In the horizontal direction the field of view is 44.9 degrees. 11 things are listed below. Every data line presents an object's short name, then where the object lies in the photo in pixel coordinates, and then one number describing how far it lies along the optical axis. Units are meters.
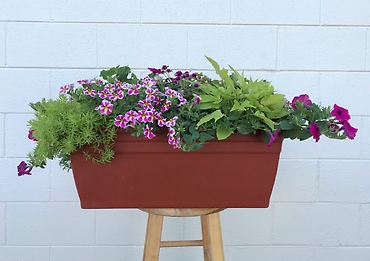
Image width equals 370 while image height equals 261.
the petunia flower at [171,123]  1.01
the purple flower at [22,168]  1.13
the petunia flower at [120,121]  1.01
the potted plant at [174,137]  1.02
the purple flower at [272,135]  1.01
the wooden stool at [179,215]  1.17
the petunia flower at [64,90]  1.11
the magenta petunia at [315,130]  1.00
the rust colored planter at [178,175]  1.06
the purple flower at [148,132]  1.01
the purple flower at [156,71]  1.18
